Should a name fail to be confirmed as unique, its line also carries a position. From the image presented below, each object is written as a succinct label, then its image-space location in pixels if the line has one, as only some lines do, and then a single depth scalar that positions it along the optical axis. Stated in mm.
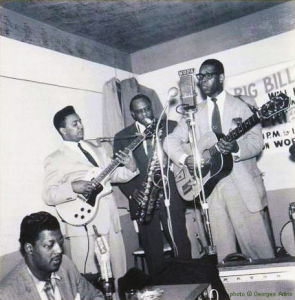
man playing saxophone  3607
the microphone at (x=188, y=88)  2752
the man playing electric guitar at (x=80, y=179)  3371
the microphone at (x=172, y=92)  2586
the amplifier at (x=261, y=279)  1964
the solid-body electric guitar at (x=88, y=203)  3381
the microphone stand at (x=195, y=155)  2447
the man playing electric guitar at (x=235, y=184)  3307
